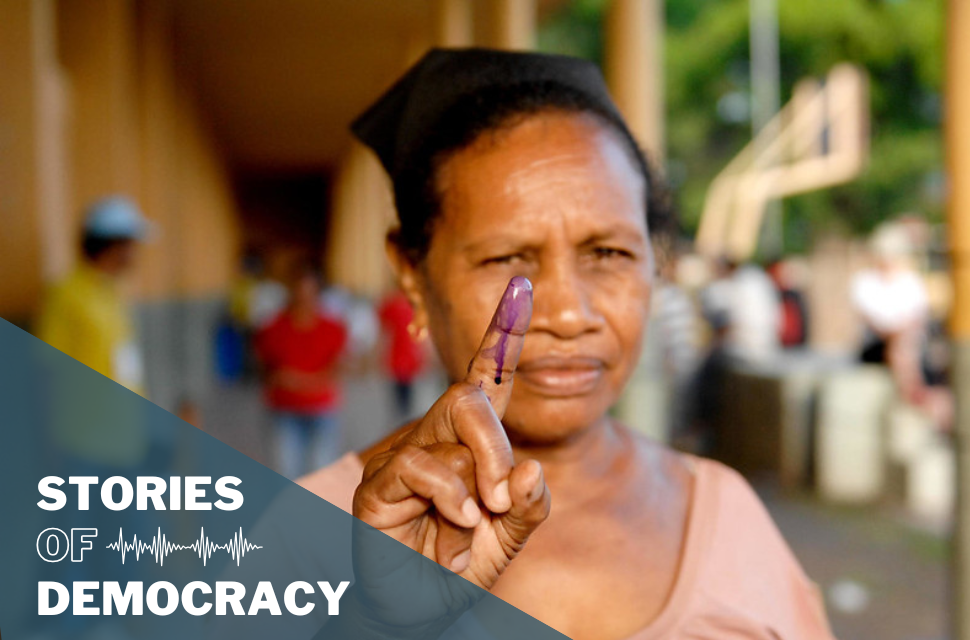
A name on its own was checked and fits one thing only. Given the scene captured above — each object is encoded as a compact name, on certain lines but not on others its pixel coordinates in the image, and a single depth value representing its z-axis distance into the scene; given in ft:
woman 3.94
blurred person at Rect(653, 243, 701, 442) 24.08
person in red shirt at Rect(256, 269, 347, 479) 18.84
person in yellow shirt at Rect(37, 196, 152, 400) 12.56
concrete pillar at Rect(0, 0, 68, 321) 11.78
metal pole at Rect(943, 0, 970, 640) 9.53
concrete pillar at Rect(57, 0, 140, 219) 19.16
